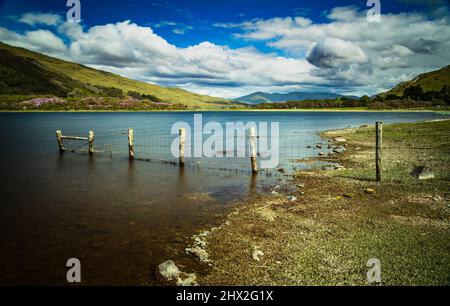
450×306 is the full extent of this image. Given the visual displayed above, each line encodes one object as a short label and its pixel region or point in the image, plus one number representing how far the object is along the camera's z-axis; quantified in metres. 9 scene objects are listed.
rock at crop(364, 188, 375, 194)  15.14
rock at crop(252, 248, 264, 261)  9.09
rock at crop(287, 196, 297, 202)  14.95
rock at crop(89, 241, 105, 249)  10.72
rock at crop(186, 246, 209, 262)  9.45
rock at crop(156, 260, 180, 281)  8.26
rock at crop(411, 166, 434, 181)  16.83
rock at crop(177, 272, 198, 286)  8.01
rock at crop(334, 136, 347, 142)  40.62
